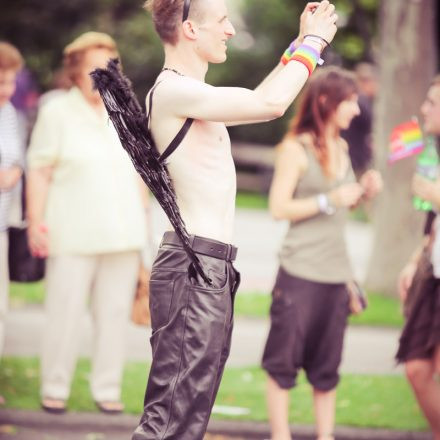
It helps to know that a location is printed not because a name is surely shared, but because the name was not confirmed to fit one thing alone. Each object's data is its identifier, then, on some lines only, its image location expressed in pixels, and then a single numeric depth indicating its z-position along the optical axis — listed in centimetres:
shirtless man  750
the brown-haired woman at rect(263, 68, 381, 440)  1130
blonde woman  1285
